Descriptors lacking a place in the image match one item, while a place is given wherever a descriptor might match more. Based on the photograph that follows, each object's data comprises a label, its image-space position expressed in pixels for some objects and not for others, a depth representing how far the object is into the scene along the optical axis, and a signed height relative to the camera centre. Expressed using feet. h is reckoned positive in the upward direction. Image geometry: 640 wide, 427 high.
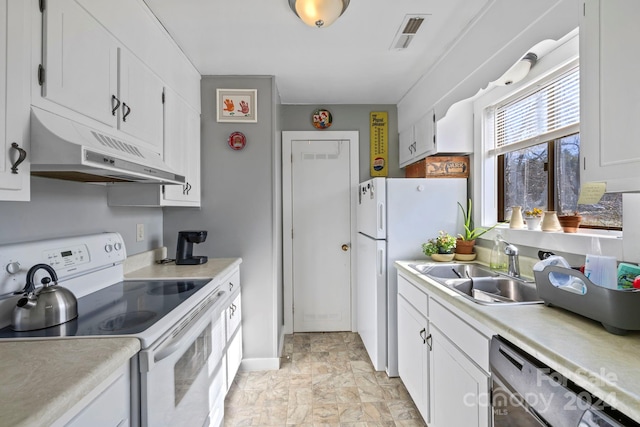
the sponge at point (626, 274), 3.51 -0.73
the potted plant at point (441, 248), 7.41 -0.85
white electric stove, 3.47 -1.35
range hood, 3.36 +0.73
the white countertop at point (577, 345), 2.31 -1.25
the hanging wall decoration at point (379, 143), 11.09 +2.49
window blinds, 5.31 +1.91
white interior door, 10.98 -0.67
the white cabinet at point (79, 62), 3.61 +2.00
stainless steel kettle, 3.52 -1.07
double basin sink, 5.32 -1.34
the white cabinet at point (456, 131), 8.02 +2.11
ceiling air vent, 6.01 +3.77
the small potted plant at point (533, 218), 5.99 -0.12
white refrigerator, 7.93 -0.35
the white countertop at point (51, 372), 2.11 -1.32
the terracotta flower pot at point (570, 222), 5.18 -0.17
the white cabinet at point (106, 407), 2.43 -1.68
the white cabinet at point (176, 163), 6.21 +1.20
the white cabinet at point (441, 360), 4.10 -2.43
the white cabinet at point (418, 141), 8.33 +2.14
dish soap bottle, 6.47 -0.94
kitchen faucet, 5.65 -0.92
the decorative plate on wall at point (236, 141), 8.53 +1.99
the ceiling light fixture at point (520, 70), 5.53 +2.64
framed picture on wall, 8.54 +2.99
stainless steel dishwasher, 2.43 -1.68
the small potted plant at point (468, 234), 7.52 -0.53
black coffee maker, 7.47 -0.77
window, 5.22 +1.23
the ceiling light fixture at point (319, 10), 5.16 +3.45
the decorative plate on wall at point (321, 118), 10.96 +3.34
